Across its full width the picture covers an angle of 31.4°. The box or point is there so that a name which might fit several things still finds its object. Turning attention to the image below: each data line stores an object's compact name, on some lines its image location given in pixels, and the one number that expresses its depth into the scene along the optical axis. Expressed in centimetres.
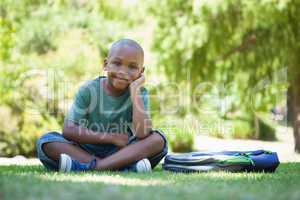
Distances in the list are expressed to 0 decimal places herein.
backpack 433
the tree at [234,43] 888
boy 421
